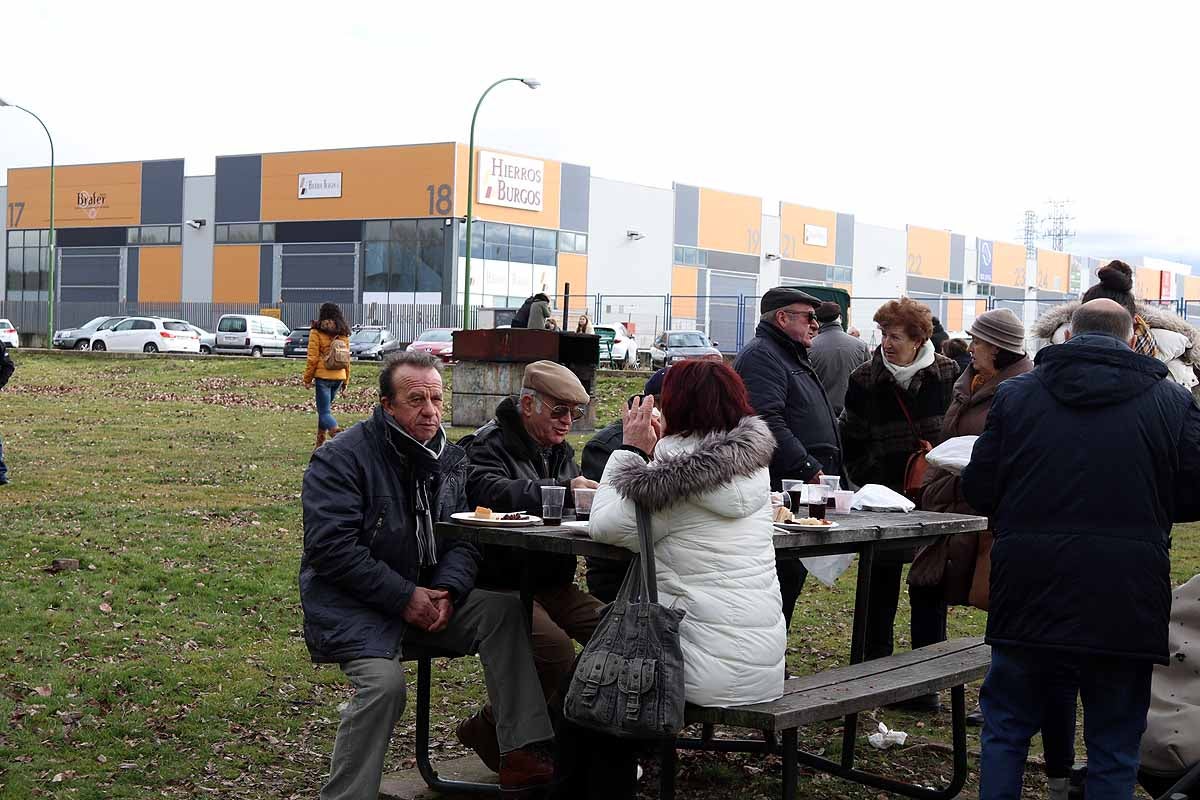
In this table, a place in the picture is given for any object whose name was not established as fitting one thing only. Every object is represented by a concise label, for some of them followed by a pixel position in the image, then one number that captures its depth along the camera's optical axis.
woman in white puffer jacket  4.04
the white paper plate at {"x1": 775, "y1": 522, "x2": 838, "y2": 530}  4.79
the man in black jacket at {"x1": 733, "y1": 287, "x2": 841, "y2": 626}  5.92
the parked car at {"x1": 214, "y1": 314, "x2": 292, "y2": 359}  42.34
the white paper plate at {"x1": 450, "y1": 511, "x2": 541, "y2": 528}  4.59
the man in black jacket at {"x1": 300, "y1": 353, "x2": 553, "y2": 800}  4.32
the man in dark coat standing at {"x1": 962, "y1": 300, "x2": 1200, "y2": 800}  3.79
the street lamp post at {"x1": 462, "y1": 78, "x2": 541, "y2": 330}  33.53
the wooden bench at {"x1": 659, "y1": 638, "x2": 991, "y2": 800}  4.09
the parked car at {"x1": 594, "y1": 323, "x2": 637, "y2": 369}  36.67
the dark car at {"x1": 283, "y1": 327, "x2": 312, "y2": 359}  40.75
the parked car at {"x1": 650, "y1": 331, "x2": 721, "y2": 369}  36.75
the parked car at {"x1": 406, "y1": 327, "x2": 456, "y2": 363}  37.31
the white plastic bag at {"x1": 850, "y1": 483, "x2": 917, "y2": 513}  5.68
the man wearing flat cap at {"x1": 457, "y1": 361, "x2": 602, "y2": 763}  4.98
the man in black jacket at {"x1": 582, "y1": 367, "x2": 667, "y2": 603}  5.38
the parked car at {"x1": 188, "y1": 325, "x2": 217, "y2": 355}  43.45
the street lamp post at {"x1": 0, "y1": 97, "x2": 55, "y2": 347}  42.34
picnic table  4.20
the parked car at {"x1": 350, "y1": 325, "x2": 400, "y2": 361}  41.09
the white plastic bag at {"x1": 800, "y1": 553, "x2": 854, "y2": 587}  6.08
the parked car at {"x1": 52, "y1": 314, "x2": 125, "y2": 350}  42.62
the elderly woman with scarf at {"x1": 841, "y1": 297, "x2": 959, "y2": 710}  6.40
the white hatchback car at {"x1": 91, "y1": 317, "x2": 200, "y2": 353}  40.69
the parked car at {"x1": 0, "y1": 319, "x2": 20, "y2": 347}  42.73
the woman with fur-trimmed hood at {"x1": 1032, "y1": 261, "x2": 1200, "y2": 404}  6.14
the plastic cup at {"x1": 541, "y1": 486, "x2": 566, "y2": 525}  4.79
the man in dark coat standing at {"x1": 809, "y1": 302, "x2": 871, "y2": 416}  8.47
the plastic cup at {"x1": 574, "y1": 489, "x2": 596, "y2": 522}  4.98
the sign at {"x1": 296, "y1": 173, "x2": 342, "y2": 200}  53.00
